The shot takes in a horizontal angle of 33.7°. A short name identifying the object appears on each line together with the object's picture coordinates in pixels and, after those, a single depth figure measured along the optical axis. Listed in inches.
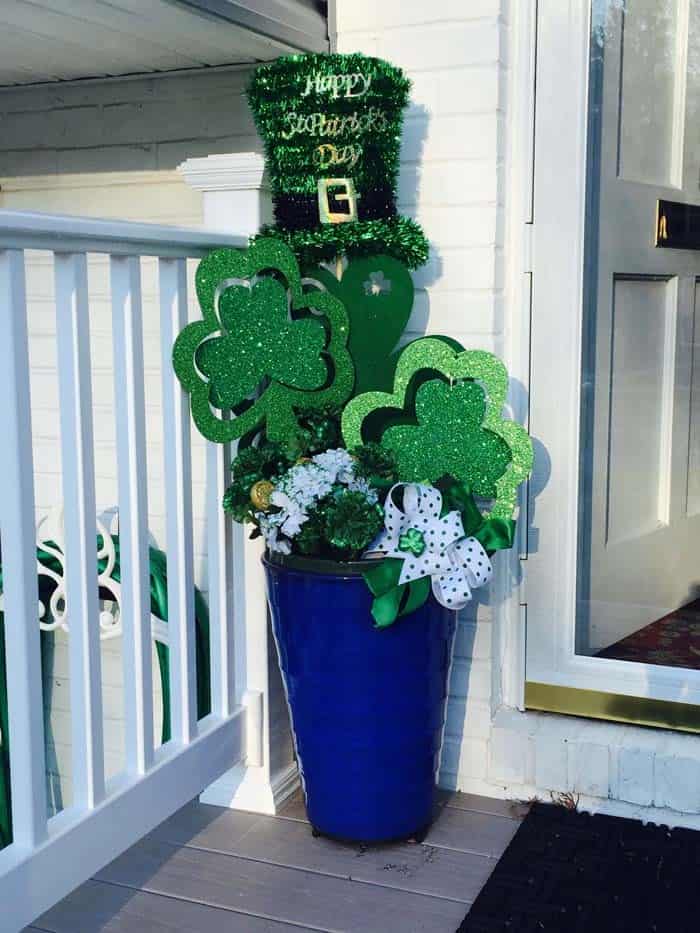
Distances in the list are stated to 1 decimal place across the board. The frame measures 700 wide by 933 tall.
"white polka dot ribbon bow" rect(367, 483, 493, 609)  83.6
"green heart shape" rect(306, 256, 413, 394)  91.0
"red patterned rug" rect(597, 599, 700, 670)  98.5
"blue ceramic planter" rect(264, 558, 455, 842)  84.4
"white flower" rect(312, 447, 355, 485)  83.8
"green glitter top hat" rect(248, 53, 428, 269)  86.1
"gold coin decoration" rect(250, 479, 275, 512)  85.4
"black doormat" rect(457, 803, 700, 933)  79.2
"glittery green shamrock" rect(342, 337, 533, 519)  86.3
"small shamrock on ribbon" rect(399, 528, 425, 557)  83.2
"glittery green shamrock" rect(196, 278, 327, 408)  86.9
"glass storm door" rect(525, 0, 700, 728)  93.9
